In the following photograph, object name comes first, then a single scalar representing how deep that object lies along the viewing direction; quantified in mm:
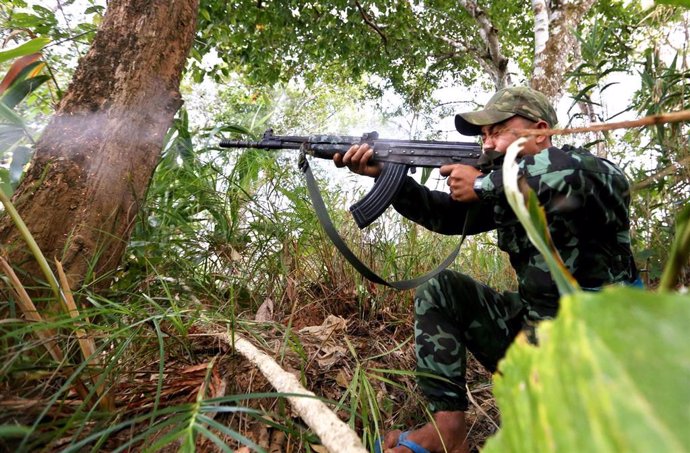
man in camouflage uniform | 1332
